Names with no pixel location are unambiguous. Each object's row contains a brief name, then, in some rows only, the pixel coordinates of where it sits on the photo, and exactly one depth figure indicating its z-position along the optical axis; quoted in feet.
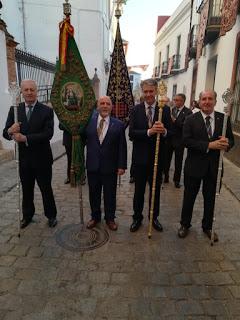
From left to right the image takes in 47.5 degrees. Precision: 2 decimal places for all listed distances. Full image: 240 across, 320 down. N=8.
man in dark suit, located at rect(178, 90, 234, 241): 10.44
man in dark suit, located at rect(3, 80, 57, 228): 10.81
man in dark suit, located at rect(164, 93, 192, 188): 17.88
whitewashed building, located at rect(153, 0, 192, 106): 51.01
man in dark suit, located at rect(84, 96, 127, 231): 11.22
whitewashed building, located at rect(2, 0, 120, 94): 44.62
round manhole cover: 10.89
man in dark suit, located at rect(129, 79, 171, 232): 11.20
